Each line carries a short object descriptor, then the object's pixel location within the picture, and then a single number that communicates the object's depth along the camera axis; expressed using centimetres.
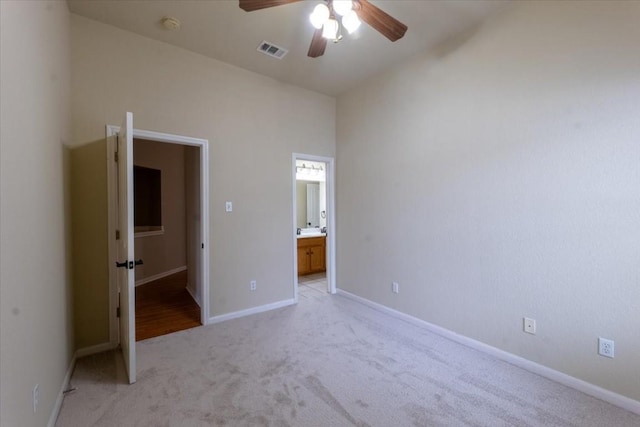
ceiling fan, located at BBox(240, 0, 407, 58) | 177
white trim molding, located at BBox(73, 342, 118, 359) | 256
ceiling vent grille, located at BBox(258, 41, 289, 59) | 298
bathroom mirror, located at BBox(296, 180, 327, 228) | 604
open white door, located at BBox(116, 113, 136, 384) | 210
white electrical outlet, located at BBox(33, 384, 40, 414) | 144
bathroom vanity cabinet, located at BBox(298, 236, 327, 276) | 536
